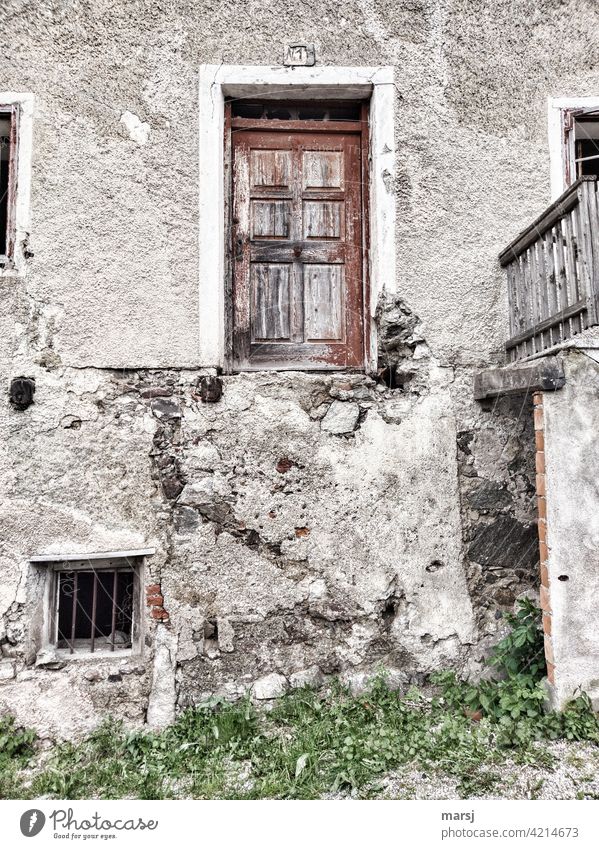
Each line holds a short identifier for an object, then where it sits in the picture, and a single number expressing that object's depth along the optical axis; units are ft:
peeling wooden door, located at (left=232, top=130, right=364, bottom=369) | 12.31
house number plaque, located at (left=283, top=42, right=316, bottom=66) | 11.75
